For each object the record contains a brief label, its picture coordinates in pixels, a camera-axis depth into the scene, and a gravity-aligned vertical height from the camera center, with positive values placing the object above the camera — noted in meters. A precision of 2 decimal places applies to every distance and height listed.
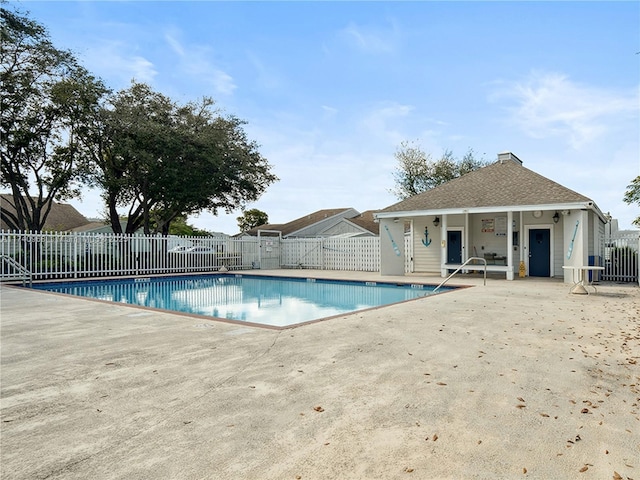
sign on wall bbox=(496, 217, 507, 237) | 16.39 +0.51
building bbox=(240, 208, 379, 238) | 33.48 +1.32
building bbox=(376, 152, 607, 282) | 13.70 +0.54
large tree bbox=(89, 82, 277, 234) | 19.83 +4.56
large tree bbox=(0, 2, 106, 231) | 18.27 +6.36
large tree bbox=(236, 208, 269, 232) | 52.19 +2.81
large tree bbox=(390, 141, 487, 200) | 30.88 +5.67
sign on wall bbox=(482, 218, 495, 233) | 16.75 +0.59
